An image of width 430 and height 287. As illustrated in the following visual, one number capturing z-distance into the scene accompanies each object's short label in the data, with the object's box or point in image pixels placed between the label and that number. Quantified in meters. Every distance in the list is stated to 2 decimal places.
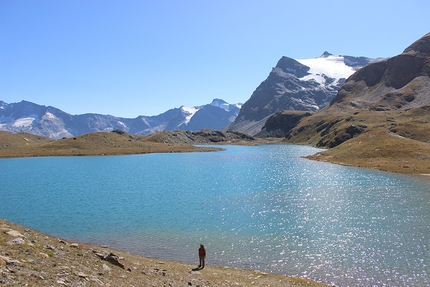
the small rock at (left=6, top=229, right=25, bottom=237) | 22.71
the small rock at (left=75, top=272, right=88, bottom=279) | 19.05
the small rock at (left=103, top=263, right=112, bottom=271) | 22.83
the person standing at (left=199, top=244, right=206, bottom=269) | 30.35
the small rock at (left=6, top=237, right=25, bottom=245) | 21.06
